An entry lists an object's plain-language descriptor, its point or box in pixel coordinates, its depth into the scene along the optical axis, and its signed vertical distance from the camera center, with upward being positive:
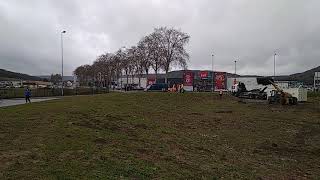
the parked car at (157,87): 50.87 +0.08
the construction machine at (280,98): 28.51 -1.32
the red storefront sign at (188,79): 52.02 +2.00
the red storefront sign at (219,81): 52.35 +1.44
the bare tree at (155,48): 51.20 +9.17
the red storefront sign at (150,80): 68.53 +2.31
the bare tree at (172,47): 51.13 +9.41
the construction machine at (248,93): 33.72 -0.83
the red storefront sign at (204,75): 64.90 +3.68
